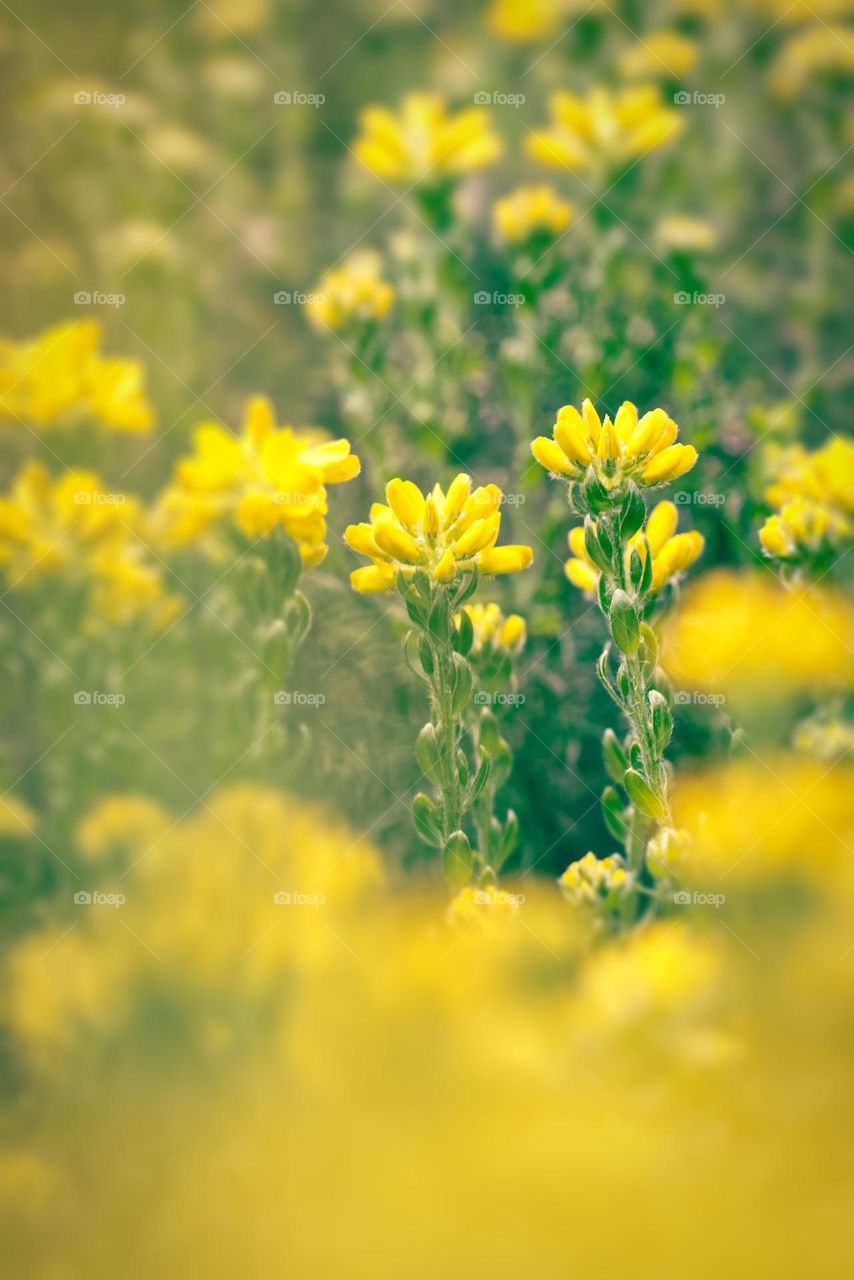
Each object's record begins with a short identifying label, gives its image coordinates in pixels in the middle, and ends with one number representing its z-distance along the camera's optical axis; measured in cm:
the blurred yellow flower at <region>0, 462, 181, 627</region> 98
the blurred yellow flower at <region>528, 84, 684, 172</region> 99
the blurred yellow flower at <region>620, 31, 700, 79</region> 100
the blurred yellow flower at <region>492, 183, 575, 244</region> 99
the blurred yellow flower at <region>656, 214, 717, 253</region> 100
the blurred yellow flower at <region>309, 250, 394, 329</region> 98
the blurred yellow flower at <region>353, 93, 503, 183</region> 99
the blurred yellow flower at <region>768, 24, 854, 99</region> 100
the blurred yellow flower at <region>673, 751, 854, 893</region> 96
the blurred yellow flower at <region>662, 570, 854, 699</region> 97
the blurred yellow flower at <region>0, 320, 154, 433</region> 97
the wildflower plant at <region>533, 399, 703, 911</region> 94
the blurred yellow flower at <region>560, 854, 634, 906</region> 96
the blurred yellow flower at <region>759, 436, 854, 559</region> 97
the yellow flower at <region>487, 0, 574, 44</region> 100
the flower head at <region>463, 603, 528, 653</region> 96
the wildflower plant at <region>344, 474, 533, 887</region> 94
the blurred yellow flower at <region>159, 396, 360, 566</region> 95
